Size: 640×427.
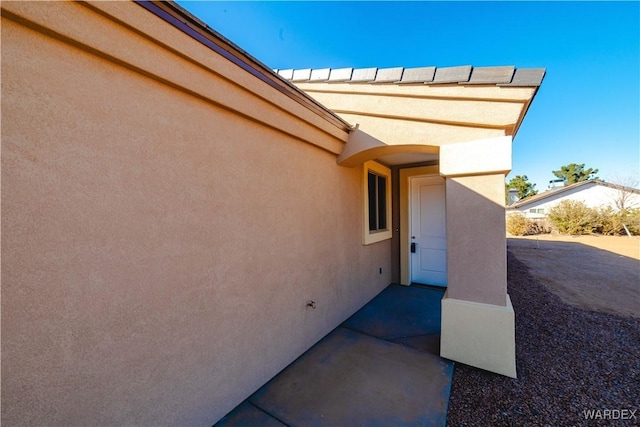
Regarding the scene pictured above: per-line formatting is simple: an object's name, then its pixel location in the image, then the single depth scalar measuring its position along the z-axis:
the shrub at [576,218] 15.34
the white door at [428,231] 5.58
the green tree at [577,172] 30.17
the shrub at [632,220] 14.16
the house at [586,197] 18.20
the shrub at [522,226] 17.25
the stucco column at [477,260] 2.75
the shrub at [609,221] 14.67
